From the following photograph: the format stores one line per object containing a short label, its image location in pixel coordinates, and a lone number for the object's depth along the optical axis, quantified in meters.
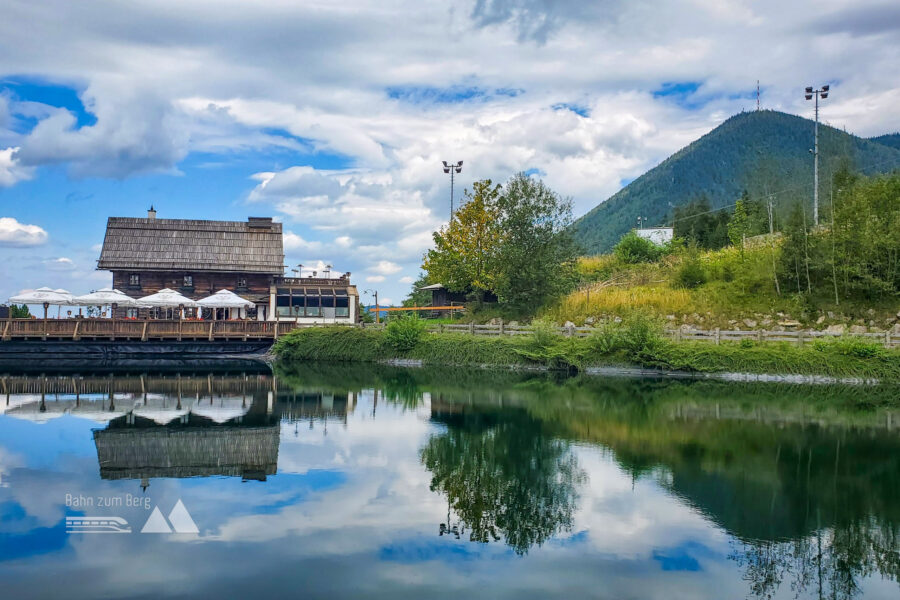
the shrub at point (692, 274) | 36.75
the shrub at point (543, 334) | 32.12
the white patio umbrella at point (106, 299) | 36.12
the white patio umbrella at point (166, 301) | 37.91
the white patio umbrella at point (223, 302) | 39.16
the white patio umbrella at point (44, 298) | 34.53
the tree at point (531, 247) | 37.50
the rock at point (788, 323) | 31.14
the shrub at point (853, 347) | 26.47
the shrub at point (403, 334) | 35.78
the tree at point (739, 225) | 44.30
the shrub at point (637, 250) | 47.97
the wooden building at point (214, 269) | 43.78
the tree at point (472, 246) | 39.44
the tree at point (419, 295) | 58.22
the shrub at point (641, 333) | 29.55
